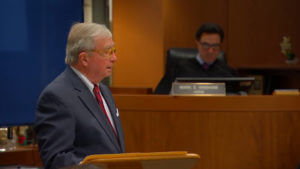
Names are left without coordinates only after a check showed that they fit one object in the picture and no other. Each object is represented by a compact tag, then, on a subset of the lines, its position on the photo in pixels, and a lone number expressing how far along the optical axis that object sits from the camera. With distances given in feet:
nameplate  22.06
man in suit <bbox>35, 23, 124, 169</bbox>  14.42
